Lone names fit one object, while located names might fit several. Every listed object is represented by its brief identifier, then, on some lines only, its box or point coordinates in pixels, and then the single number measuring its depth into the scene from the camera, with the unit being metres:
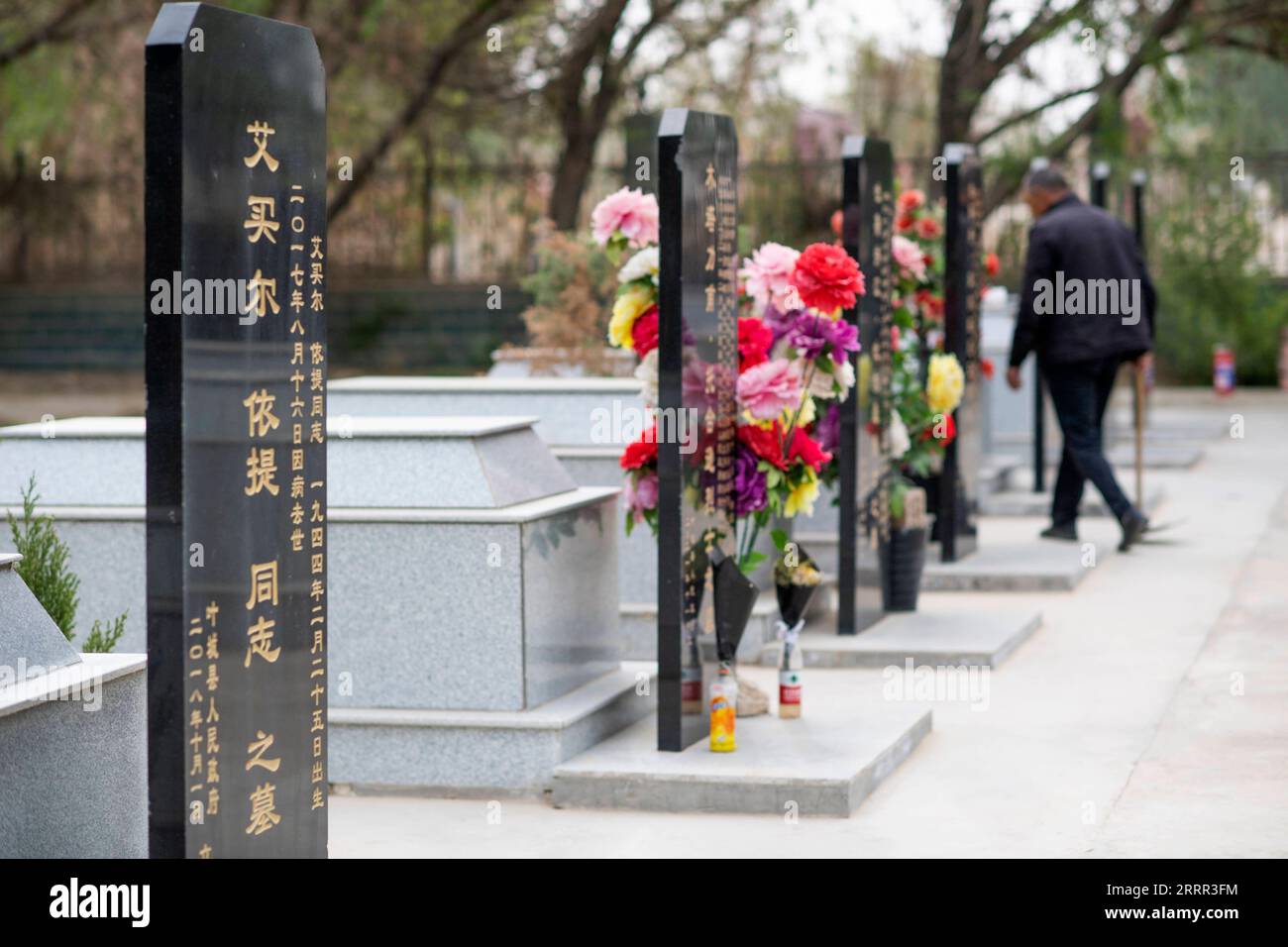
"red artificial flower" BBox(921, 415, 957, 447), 9.25
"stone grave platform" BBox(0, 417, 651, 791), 6.10
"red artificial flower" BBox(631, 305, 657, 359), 6.45
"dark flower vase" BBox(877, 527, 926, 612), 8.78
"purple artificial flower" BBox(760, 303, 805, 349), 7.15
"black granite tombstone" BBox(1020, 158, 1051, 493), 13.21
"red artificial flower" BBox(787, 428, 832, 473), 6.60
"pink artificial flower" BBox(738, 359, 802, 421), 6.38
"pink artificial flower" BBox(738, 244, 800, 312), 6.75
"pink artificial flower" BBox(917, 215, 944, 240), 11.02
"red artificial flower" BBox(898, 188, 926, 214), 10.55
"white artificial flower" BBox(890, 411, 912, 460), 8.81
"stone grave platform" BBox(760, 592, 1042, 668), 7.96
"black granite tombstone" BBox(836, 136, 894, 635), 8.16
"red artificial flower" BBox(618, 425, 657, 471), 6.36
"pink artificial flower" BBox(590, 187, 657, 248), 6.54
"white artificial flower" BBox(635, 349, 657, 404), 6.36
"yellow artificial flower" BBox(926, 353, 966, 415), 9.27
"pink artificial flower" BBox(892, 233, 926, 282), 9.16
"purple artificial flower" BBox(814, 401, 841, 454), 8.15
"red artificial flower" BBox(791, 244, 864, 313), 6.54
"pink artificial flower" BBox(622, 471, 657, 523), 6.41
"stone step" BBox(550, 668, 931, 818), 5.75
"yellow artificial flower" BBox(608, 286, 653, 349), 6.47
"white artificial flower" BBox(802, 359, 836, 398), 6.95
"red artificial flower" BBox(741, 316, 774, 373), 6.61
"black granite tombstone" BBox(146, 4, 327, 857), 3.53
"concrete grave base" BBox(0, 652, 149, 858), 4.07
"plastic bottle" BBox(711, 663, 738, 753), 6.07
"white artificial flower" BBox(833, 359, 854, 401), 6.97
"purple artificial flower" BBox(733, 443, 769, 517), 6.48
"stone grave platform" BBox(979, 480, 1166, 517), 12.80
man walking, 10.48
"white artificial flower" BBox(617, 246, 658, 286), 6.40
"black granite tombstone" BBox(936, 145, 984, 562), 10.23
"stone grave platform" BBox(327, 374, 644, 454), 8.13
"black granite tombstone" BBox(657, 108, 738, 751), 5.94
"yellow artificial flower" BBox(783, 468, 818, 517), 6.66
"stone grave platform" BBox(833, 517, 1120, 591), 9.95
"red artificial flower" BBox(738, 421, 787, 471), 6.47
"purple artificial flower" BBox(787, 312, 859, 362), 6.93
